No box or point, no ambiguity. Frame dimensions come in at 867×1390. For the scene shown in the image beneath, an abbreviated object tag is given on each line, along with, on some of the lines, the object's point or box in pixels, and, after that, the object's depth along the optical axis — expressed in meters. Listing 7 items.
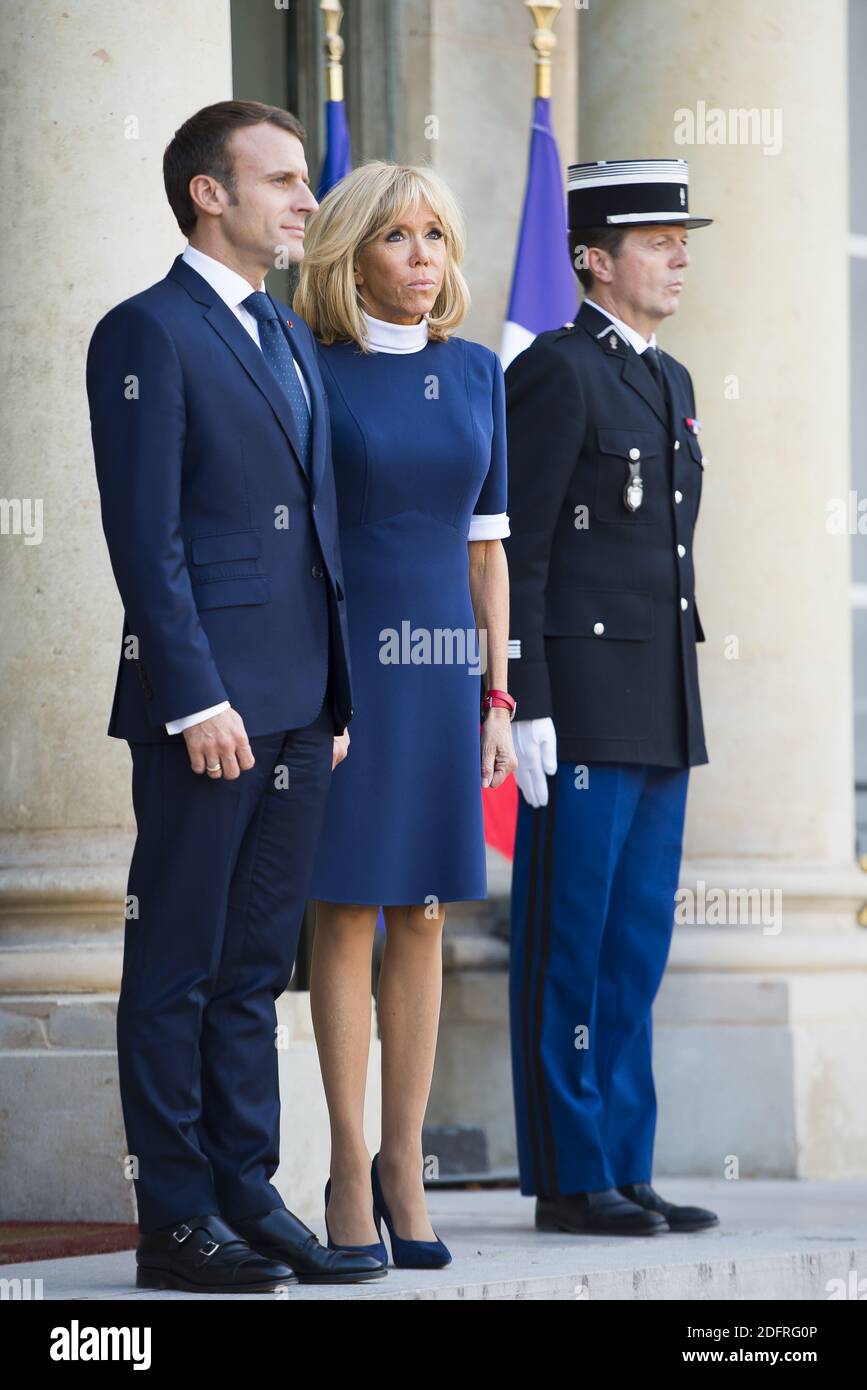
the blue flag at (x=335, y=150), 14.06
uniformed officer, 11.02
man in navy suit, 8.30
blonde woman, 9.15
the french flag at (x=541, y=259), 14.78
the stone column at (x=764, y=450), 14.51
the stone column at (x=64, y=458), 11.39
